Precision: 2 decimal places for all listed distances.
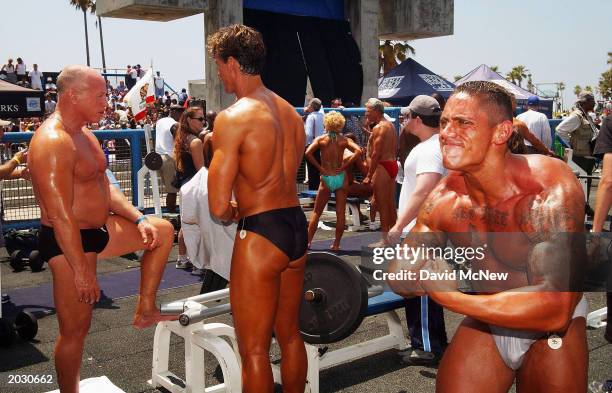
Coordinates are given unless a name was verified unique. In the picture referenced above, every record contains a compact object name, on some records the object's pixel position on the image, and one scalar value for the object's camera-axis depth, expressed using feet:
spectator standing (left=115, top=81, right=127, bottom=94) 84.33
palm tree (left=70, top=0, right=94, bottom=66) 172.14
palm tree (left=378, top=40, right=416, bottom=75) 134.92
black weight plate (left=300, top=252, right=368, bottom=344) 12.10
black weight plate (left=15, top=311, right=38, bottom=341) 16.24
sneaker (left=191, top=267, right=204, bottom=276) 23.86
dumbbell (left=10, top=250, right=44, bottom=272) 24.59
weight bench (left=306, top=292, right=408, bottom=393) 12.80
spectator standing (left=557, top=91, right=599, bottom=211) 32.71
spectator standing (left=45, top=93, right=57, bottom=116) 61.07
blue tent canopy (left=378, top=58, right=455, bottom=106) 63.21
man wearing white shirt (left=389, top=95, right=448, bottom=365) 13.66
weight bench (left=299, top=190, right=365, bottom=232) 33.19
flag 32.94
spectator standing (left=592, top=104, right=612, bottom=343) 14.28
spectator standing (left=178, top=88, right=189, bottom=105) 67.30
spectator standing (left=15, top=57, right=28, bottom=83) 72.32
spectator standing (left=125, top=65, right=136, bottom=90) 82.26
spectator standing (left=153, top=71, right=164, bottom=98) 77.36
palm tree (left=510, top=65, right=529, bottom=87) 331.98
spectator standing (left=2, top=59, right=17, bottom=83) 69.05
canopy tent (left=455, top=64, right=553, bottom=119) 60.64
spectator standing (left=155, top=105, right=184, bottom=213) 32.14
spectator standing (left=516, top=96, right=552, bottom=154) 30.86
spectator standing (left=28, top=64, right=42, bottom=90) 73.36
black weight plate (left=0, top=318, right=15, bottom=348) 15.75
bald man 10.44
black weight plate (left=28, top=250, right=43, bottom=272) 24.54
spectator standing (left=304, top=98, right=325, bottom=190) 39.01
